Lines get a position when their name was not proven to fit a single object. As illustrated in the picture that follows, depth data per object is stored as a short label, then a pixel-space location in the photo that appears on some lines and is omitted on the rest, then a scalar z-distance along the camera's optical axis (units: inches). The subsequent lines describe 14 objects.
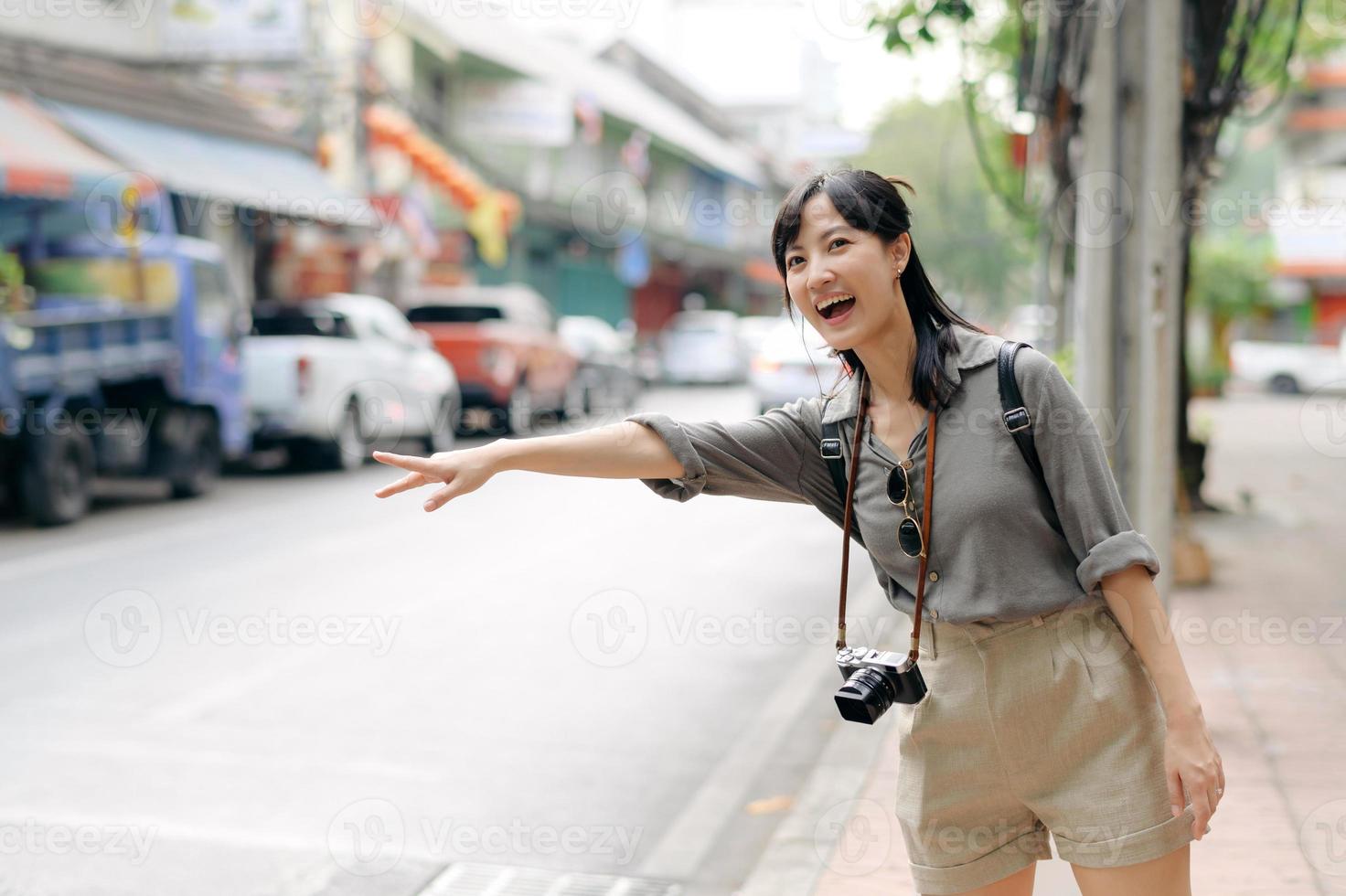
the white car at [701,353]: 1196.5
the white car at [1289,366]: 1266.0
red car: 727.1
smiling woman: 86.2
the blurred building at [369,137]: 675.4
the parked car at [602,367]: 875.4
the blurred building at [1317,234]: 1422.2
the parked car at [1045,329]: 496.7
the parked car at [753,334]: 1252.5
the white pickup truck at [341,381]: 560.1
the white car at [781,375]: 678.5
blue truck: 414.9
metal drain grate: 161.6
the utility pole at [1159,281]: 204.2
